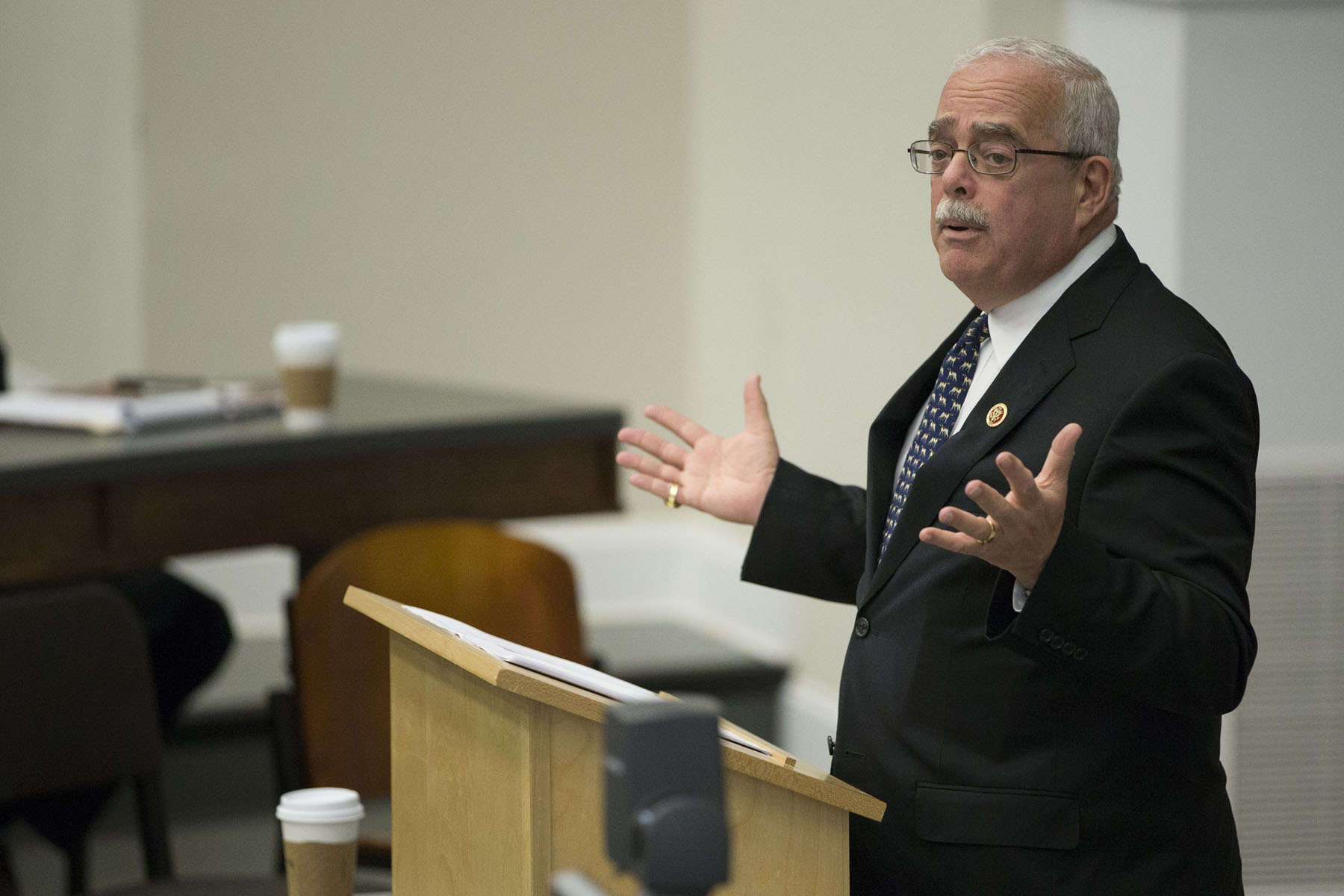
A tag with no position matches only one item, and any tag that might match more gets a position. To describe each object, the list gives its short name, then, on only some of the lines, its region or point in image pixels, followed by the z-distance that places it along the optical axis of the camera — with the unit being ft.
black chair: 27.04
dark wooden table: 28.66
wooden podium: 23.78
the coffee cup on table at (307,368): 29.97
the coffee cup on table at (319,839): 24.48
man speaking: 24.37
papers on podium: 23.87
